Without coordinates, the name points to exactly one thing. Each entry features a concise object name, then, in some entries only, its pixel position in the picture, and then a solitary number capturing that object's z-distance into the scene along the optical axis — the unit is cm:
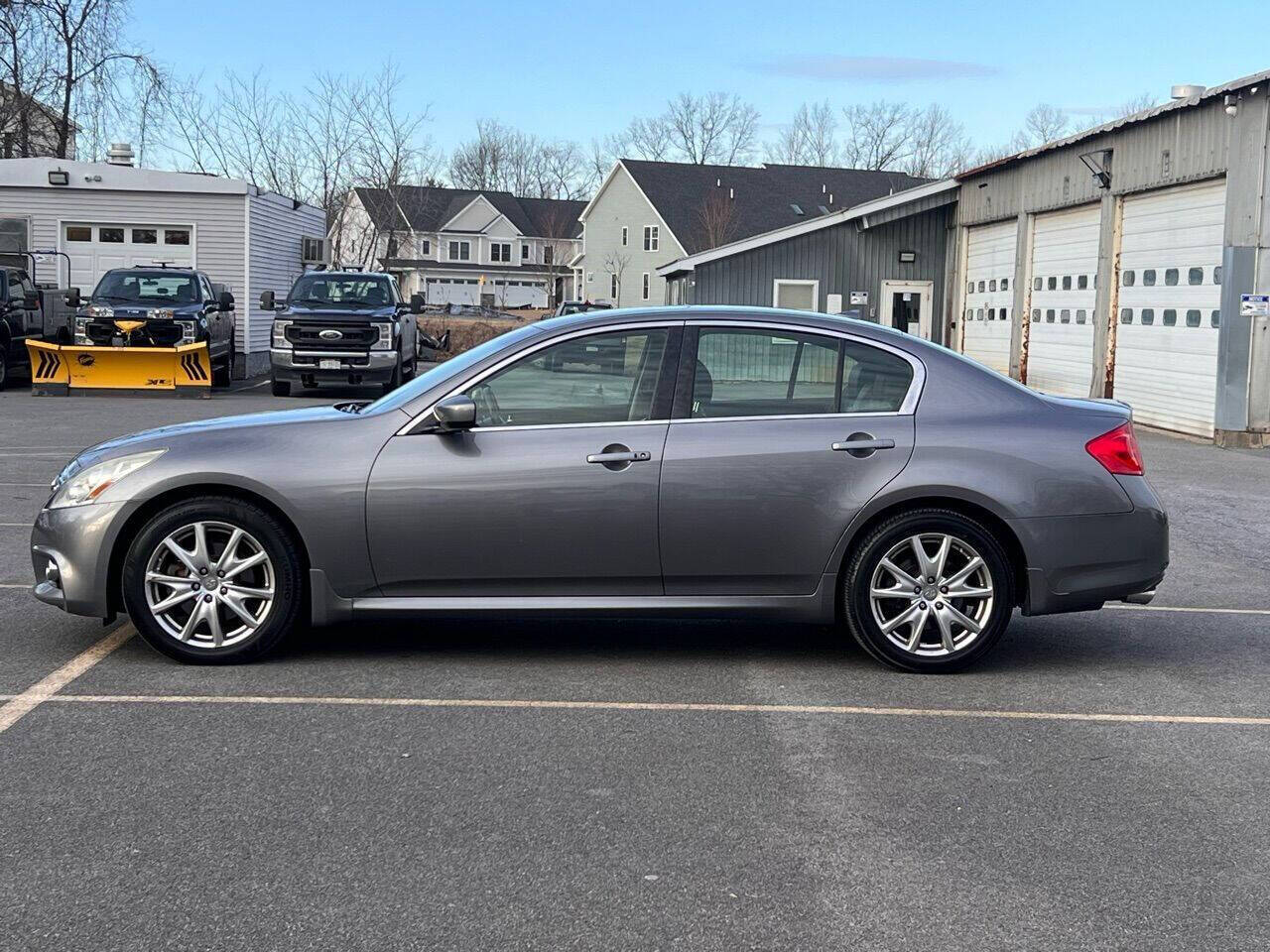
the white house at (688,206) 6469
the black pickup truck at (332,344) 2409
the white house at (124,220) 3033
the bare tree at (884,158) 9388
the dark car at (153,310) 2370
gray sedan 622
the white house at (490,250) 9169
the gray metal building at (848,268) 3466
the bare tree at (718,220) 6334
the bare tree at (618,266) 6975
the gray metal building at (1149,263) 1864
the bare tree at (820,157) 9388
